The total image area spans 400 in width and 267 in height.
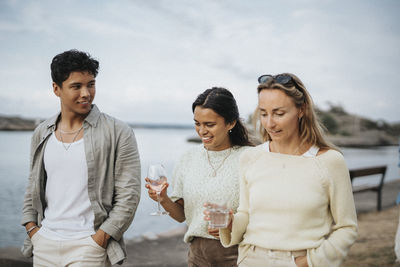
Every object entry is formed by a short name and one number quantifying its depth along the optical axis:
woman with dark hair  2.38
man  2.46
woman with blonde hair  1.89
